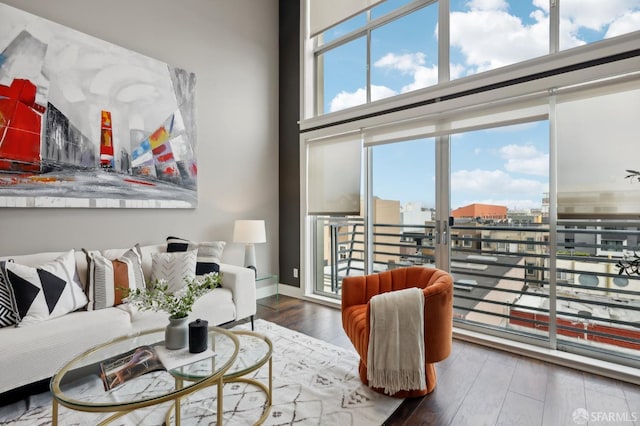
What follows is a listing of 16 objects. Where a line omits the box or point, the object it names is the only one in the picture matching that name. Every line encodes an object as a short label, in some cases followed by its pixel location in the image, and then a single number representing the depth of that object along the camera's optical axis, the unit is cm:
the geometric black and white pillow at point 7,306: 193
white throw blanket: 188
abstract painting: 240
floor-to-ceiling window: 234
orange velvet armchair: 195
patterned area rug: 175
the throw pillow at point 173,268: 273
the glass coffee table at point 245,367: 148
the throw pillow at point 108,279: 235
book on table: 151
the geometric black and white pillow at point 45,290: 200
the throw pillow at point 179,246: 299
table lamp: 362
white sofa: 180
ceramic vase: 169
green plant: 169
